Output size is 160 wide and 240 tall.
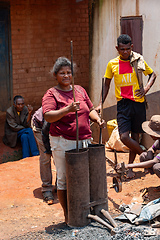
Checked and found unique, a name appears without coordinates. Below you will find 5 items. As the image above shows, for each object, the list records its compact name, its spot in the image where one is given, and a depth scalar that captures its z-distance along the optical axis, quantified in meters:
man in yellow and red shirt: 5.82
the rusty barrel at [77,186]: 4.16
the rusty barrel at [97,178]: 4.36
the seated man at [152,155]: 4.79
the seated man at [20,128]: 8.39
